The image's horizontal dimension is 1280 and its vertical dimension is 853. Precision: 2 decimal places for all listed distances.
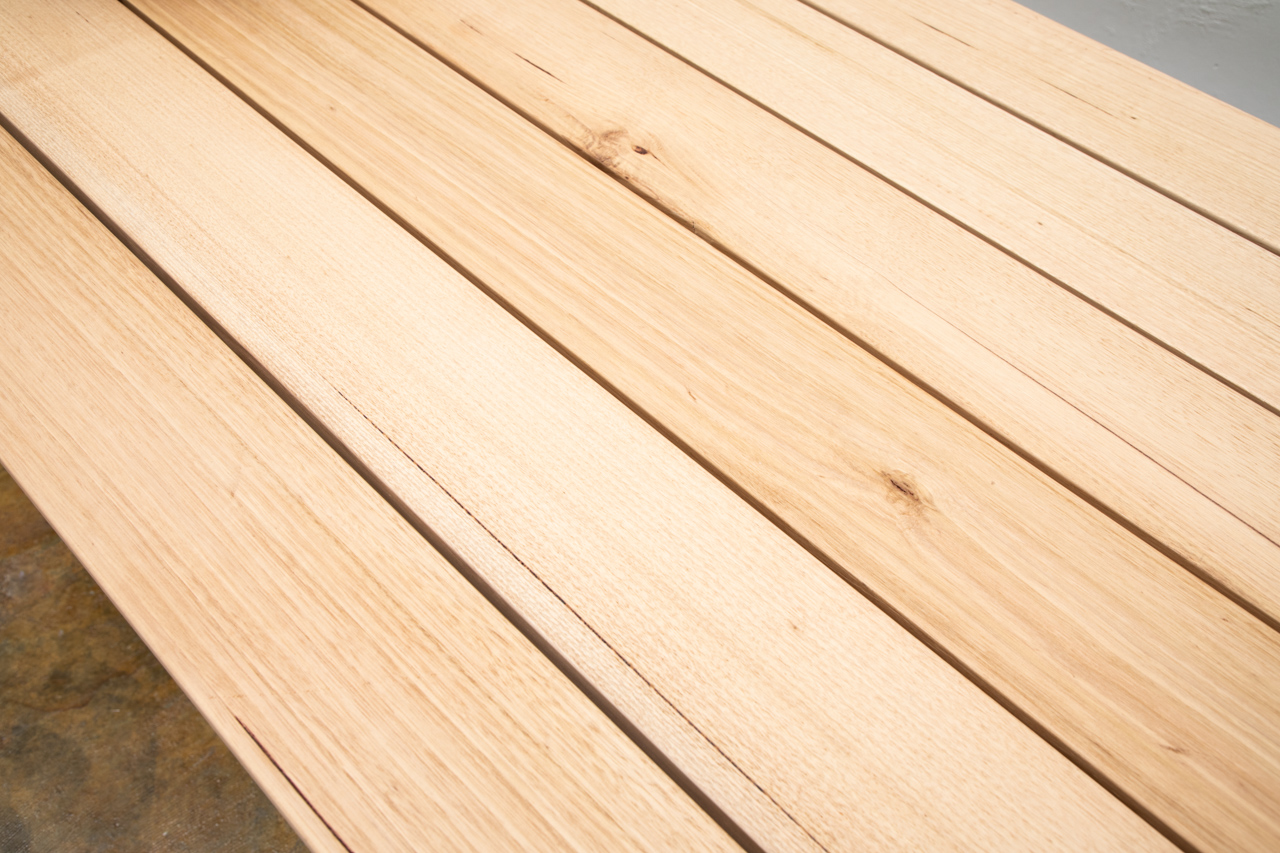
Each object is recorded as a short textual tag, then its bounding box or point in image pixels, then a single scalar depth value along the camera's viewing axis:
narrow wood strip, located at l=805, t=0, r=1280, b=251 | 0.77
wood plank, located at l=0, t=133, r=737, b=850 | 0.45
